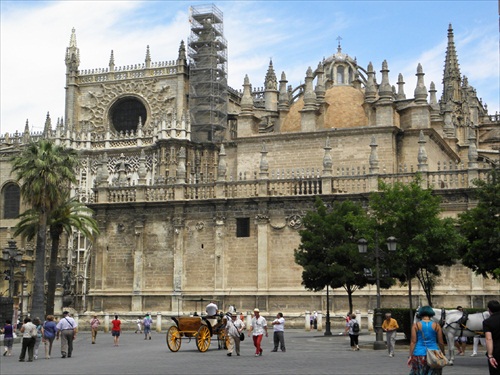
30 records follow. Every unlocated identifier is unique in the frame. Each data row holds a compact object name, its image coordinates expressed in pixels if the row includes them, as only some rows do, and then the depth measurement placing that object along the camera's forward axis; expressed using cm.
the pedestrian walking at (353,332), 2331
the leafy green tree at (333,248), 3108
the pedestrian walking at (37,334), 2208
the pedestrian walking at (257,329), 2141
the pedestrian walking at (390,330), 2120
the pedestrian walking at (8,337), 2292
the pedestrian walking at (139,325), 3821
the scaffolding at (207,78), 5409
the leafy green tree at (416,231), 2753
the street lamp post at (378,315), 2373
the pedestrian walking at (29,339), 2091
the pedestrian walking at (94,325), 2968
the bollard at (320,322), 3505
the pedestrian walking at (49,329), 2155
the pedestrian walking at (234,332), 2120
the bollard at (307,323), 3506
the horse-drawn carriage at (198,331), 2300
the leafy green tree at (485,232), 2254
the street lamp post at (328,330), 3137
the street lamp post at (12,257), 3134
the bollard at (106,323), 3953
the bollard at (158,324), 3775
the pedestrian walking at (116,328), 2728
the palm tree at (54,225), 3528
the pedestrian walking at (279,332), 2231
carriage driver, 2356
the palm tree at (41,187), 3356
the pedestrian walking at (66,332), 2147
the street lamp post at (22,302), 4868
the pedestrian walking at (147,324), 3117
